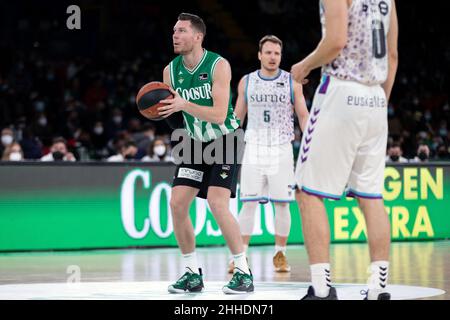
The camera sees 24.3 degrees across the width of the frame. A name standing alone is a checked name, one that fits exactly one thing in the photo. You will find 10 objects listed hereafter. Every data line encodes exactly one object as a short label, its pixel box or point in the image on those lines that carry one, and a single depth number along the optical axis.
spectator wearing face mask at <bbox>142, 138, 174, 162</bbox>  18.11
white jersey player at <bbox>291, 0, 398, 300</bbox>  7.05
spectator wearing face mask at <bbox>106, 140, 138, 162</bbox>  17.66
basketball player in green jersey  9.03
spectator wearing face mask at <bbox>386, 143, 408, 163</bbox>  17.82
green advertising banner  14.91
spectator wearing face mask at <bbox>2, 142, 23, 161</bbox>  17.38
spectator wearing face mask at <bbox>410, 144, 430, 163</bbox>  18.17
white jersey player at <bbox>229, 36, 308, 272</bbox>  12.12
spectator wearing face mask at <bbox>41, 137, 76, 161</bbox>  16.41
